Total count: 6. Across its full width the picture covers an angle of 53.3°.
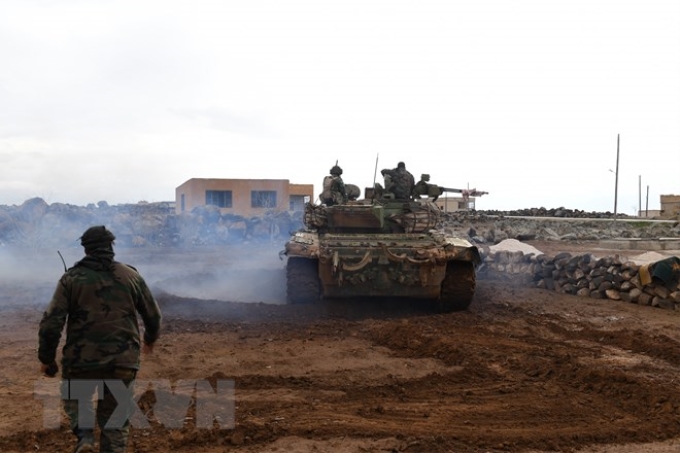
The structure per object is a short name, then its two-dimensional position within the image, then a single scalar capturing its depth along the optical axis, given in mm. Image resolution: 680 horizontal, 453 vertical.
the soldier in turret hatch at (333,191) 11555
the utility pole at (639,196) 51006
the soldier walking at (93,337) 3793
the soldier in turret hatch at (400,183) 11562
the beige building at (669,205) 38844
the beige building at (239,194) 37094
